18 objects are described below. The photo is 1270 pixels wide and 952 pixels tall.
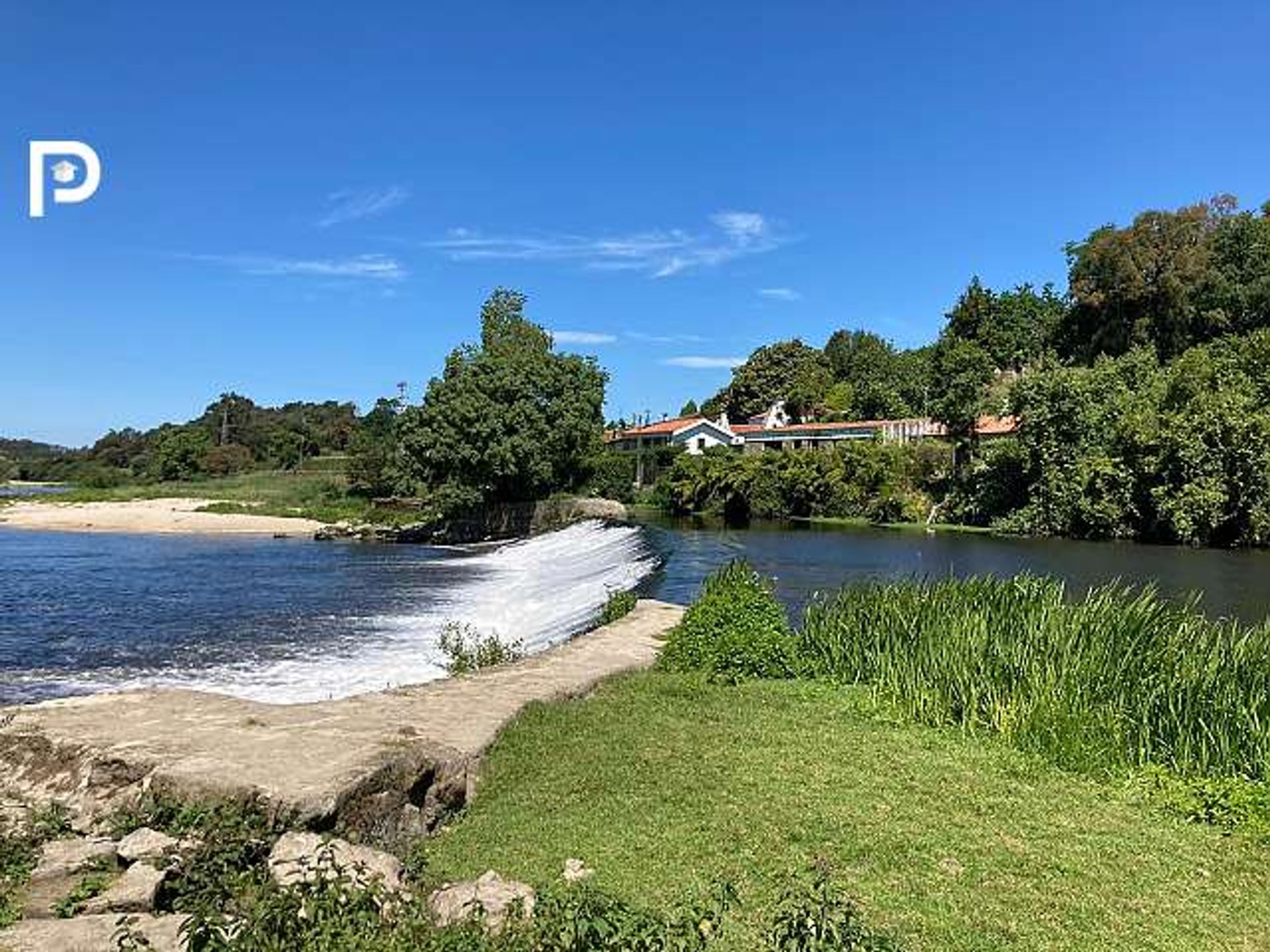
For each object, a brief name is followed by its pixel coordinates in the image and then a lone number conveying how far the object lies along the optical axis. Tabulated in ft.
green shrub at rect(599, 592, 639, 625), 48.49
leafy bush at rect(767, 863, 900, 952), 11.97
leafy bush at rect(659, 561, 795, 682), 33.96
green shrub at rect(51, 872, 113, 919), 13.79
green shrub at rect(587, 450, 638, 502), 154.93
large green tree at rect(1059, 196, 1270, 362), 155.63
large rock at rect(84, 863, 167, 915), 13.78
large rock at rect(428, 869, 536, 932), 13.92
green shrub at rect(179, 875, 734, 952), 11.82
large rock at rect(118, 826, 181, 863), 15.46
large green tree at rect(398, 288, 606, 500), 122.62
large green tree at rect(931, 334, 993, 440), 145.38
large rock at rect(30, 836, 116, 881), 15.57
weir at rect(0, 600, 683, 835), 19.12
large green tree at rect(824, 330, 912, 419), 205.77
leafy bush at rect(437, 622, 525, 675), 40.98
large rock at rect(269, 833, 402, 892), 14.26
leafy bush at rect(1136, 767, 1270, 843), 20.95
